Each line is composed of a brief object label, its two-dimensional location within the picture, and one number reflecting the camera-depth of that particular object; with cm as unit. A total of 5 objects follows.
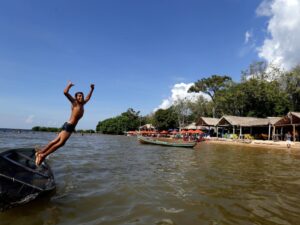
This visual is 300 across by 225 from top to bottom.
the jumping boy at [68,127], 445
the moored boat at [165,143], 2047
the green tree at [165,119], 5204
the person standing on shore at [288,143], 2133
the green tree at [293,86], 3506
